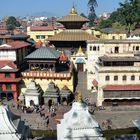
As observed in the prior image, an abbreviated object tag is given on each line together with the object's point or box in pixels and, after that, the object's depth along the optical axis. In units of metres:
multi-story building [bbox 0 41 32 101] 46.59
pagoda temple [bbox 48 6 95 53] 58.16
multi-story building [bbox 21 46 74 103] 46.91
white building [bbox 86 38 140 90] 54.25
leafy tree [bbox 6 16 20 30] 160.12
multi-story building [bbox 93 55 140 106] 43.56
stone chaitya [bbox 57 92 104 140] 19.33
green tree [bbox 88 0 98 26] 119.56
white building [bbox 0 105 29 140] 19.12
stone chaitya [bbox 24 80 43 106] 44.78
